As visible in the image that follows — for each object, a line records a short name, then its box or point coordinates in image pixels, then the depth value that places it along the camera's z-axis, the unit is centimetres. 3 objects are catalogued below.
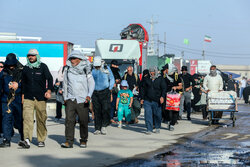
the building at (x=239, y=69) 18226
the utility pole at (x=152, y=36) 10311
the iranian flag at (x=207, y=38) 11306
